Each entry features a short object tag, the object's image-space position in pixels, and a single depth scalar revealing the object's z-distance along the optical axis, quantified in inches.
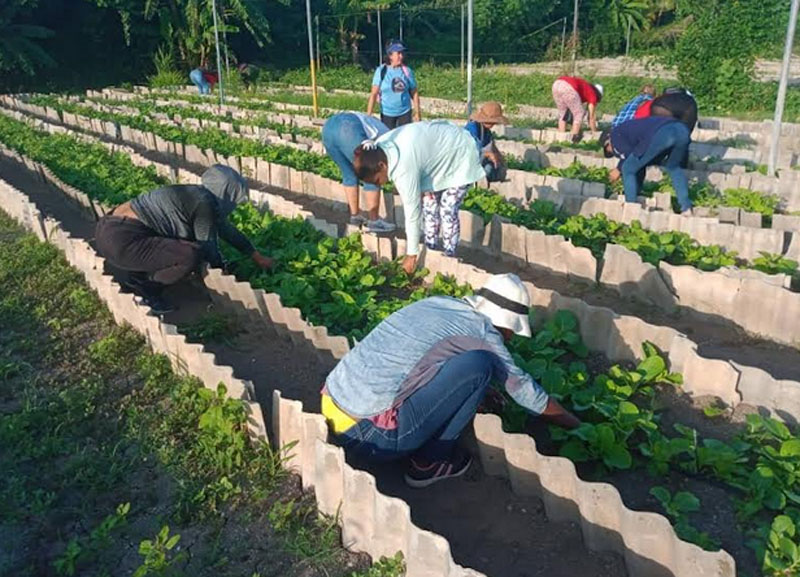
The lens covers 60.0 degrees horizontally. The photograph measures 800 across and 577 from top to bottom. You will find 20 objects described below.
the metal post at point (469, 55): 381.4
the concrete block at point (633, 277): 186.2
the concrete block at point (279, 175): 328.2
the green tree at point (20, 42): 788.0
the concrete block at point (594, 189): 272.4
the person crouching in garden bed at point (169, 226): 182.5
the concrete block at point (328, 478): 109.5
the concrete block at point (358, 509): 104.8
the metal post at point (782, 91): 263.6
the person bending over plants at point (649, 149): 232.4
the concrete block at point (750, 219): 237.8
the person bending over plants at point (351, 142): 230.2
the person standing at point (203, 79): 727.1
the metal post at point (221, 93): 584.7
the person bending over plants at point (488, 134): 246.8
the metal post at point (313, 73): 498.1
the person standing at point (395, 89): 310.3
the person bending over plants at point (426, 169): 164.7
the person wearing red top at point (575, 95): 380.2
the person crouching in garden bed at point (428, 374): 109.0
